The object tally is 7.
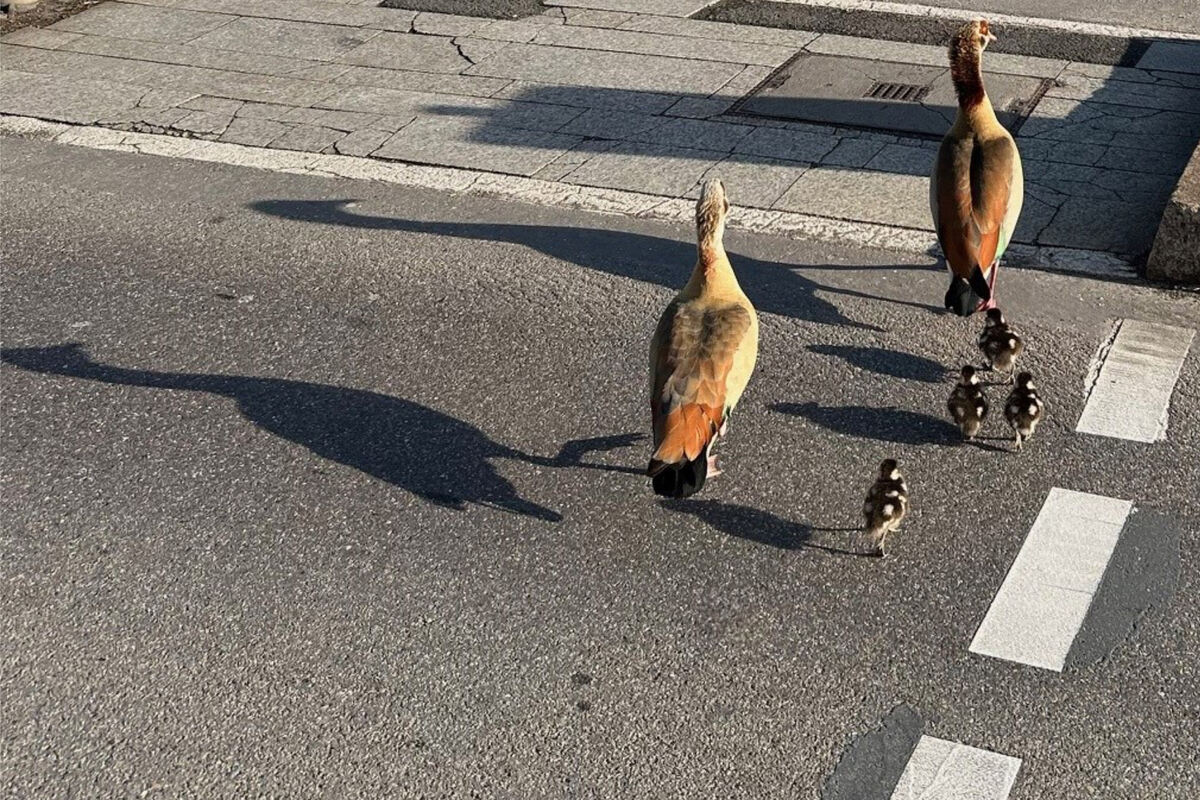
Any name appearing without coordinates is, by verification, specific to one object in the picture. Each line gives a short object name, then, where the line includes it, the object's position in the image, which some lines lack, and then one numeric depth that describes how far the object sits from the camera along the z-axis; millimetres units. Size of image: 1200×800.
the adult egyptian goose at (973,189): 7426
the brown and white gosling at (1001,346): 7027
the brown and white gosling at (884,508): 5828
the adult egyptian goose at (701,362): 5844
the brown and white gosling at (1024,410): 6500
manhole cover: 10391
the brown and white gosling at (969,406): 6609
